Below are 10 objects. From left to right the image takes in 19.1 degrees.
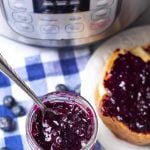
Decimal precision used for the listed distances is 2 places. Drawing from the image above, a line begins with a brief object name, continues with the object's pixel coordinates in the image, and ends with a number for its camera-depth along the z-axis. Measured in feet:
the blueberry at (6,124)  2.61
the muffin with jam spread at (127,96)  2.48
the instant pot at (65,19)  2.33
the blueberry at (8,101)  2.68
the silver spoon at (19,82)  2.05
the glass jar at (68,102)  2.27
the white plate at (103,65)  2.55
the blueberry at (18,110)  2.67
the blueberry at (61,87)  2.73
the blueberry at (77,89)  2.76
